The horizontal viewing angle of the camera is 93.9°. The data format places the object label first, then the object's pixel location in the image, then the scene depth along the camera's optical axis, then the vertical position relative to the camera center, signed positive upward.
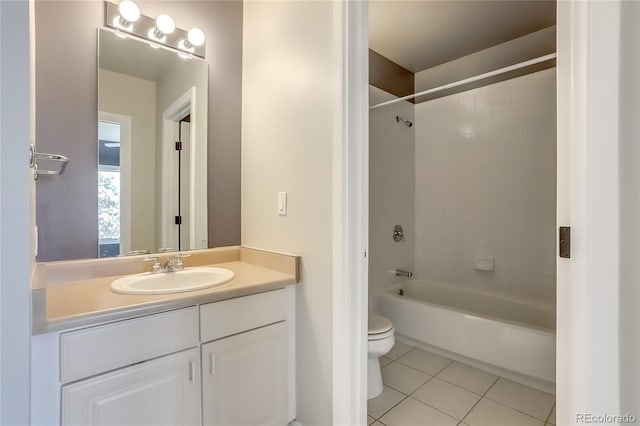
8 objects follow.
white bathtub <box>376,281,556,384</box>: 1.89 -0.84
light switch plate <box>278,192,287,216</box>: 1.56 +0.05
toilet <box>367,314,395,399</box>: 1.78 -0.80
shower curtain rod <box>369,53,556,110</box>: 1.76 +0.92
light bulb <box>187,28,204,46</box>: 1.70 +1.01
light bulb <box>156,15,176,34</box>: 1.58 +1.02
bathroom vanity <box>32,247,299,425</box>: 0.93 -0.51
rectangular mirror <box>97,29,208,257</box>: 1.47 +0.36
